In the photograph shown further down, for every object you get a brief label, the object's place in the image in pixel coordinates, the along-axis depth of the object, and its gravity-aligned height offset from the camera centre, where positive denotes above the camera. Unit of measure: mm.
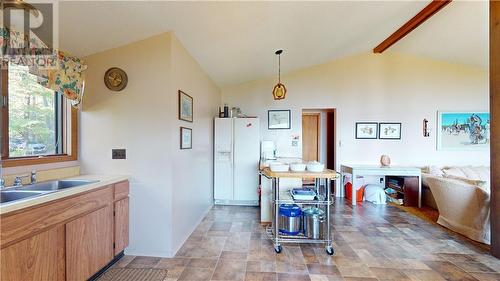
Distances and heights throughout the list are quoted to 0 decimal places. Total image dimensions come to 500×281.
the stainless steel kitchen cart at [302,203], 2698 -727
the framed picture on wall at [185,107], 2876 +439
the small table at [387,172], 4723 -612
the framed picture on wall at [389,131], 5391 +230
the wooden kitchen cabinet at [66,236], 1372 -688
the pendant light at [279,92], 3775 +784
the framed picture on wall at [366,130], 5426 +253
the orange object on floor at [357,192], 5043 -1102
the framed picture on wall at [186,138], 2947 +37
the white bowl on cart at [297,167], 2885 -316
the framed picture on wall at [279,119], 5477 +505
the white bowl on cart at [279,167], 2846 -314
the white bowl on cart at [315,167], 2805 -312
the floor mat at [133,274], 2160 -1245
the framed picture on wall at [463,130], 5277 +250
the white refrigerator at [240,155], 4656 -277
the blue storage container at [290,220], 2906 -969
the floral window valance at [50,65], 1766 +659
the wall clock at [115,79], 2607 +675
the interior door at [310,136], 6254 +132
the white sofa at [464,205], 2908 -838
